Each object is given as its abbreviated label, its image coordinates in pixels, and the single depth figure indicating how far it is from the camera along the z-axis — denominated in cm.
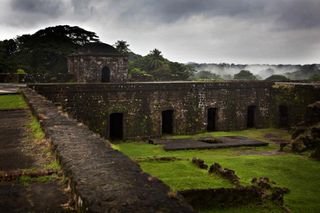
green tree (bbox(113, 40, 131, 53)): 5818
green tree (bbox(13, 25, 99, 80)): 4328
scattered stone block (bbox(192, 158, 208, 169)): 1124
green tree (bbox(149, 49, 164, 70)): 4664
